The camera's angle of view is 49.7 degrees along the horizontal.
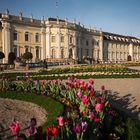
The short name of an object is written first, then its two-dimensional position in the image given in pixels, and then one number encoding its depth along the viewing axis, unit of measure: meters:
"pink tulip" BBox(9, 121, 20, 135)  2.08
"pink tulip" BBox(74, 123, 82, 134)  2.32
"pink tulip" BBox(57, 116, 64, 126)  2.42
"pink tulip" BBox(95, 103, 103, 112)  3.07
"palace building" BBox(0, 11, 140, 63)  28.30
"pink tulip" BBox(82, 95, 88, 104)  3.21
